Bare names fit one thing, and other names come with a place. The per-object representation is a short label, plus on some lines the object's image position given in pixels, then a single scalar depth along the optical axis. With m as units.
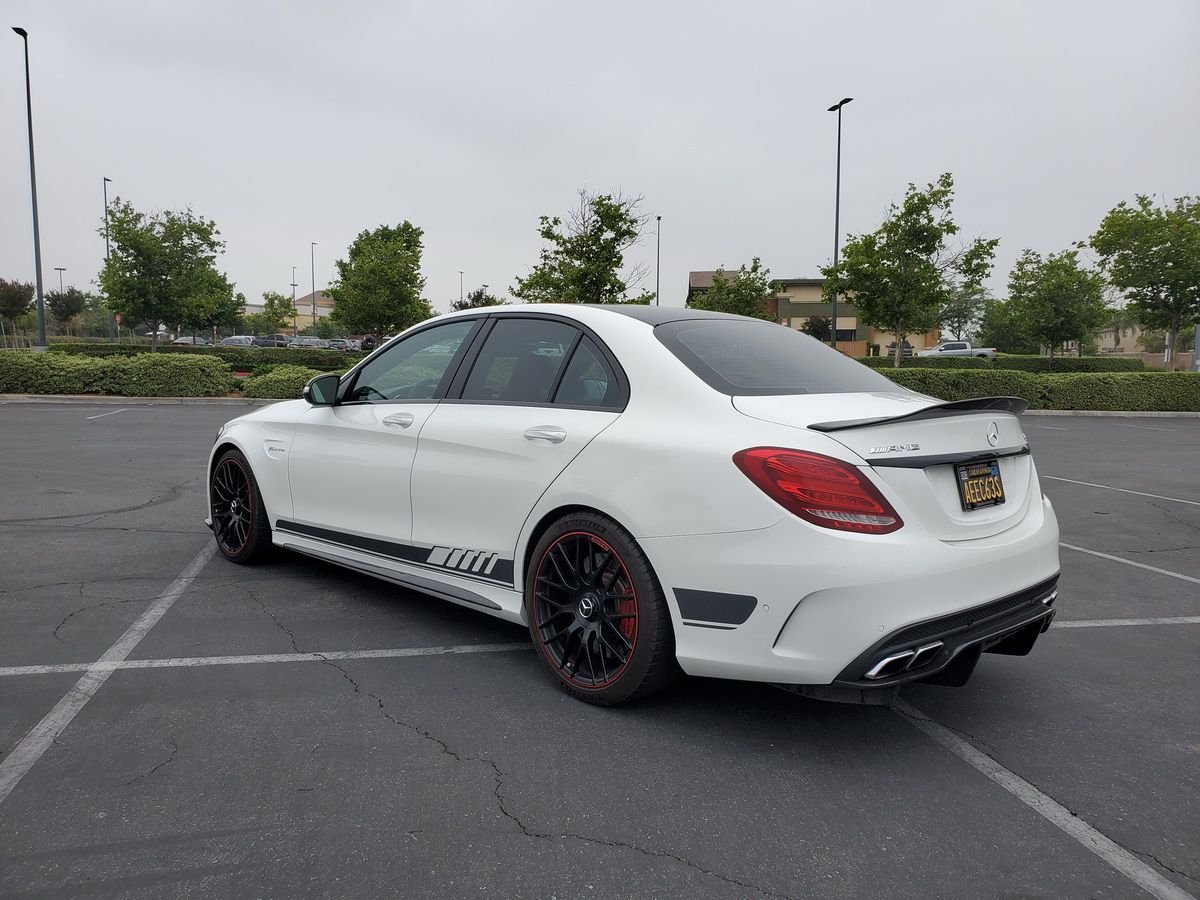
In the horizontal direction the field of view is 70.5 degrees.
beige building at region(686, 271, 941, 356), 74.31
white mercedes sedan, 2.67
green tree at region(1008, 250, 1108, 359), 37.44
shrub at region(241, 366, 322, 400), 21.59
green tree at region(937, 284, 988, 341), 94.71
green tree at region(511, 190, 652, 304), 24.84
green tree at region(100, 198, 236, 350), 30.69
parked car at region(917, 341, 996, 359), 51.25
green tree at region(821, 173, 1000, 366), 26.52
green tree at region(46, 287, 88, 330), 70.62
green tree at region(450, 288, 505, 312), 60.28
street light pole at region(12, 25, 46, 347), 25.00
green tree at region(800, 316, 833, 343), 63.12
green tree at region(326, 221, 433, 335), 40.06
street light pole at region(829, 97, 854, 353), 29.92
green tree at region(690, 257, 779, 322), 46.72
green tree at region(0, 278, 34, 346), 60.69
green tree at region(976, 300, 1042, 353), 46.35
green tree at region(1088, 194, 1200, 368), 29.70
